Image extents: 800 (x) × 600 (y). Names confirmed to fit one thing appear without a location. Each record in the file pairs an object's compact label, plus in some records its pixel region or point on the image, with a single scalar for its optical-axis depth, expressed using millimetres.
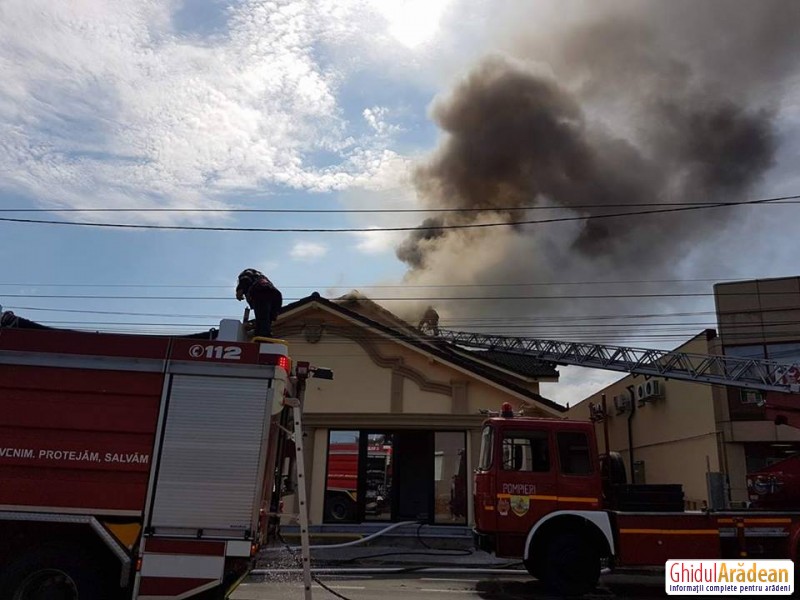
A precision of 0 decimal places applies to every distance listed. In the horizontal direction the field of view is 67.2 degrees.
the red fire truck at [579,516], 8078
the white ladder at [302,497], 5082
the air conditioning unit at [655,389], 21391
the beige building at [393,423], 15016
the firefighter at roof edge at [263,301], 7023
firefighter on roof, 21561
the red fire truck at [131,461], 5340
